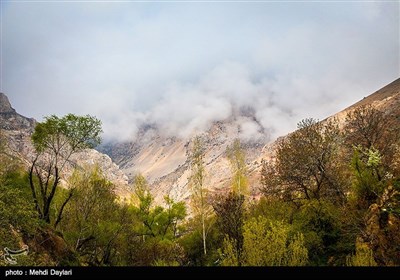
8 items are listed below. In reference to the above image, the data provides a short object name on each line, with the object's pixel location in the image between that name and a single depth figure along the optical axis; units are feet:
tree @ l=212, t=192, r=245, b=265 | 106.11
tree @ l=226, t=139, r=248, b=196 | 229.04
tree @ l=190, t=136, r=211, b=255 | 169.27
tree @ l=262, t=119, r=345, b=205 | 118.73
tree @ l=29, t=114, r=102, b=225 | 116.67
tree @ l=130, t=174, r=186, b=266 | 160.02
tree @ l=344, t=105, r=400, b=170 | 124.06
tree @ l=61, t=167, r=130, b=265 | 135.85
